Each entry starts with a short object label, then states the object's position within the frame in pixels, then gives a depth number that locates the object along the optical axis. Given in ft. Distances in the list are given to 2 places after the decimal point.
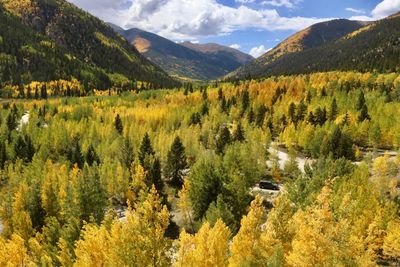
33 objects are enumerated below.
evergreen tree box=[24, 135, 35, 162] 430.69
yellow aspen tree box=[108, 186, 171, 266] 123.54
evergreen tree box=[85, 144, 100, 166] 404.16
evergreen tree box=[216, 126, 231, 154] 431.72
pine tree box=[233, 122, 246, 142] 459.73
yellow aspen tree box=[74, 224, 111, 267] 155.63
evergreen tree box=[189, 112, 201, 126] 583.99
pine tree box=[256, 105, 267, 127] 562.66
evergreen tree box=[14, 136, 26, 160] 428.15
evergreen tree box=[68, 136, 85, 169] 398.42
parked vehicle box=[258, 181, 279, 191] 350.64
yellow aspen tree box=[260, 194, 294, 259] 140.36
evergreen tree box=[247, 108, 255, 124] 583.58
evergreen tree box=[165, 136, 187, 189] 372.79
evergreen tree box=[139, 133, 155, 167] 373.20
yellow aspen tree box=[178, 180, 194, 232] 282.97
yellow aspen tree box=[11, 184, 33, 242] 248.05
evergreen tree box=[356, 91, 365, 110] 547.08
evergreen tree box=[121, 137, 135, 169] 381.66
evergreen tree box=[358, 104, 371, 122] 504.43
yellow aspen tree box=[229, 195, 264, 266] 137.37
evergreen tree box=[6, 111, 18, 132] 564.26
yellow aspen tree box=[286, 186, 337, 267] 82.03
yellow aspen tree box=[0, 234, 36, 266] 203.82
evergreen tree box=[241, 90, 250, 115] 630.00
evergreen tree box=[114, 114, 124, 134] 557.33
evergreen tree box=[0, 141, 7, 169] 416.67
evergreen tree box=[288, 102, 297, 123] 548.06
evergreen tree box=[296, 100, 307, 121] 554.05
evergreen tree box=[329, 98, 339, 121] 536.42
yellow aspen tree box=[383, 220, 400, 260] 180.27
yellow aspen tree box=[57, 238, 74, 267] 189.06
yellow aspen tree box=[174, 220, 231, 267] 126.93
